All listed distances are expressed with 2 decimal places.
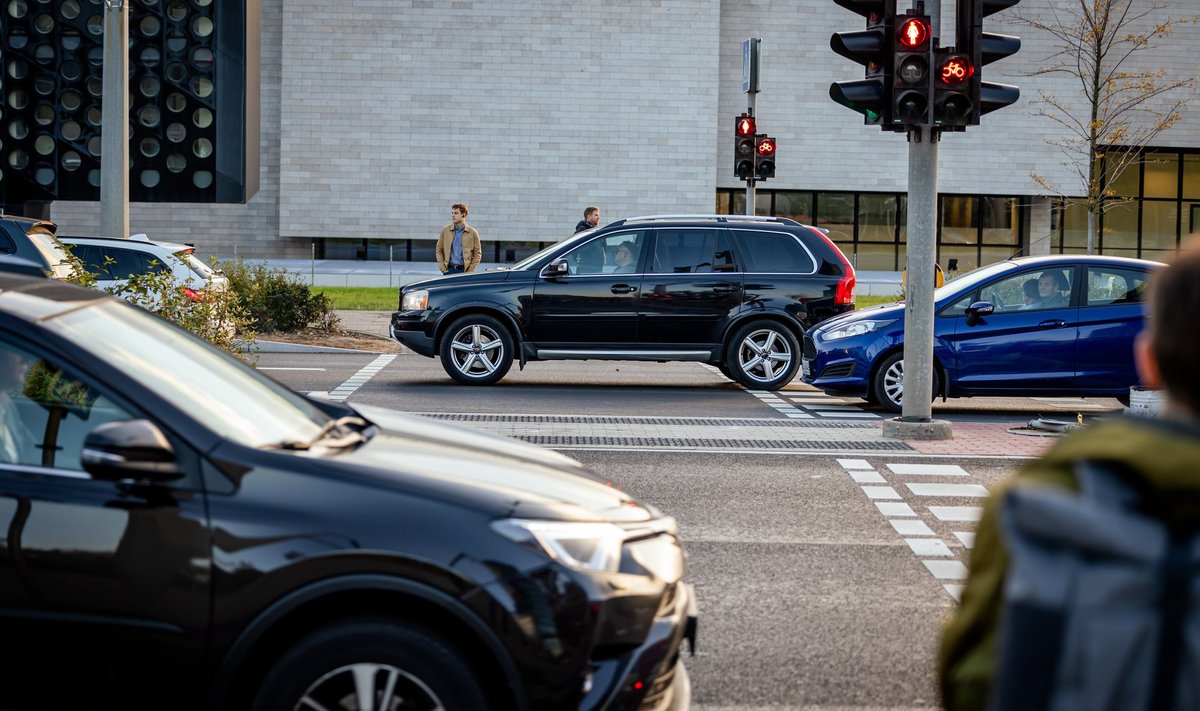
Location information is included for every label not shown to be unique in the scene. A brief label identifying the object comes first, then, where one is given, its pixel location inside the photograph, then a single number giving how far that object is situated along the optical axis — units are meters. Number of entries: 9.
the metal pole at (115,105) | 15.27
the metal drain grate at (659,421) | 12.43
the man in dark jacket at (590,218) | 19.89
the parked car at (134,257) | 16.92
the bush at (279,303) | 21.20
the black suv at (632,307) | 15.57
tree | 45.72
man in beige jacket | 19.98
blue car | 13.25
